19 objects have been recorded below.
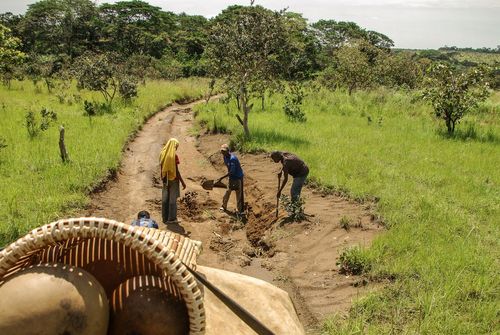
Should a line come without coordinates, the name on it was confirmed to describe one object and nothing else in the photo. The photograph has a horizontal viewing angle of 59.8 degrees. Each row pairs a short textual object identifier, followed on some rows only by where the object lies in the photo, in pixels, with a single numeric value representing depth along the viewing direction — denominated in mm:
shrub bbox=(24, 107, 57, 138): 11672
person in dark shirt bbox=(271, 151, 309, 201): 7469
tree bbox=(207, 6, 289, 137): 12656
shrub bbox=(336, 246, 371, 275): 5660
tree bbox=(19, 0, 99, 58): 39375
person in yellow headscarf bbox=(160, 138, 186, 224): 7406
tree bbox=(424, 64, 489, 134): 14055
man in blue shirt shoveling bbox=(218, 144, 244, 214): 8234
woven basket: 1555
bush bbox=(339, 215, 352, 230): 7030
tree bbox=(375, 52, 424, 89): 29069
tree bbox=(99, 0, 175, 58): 42188
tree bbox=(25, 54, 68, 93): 24141
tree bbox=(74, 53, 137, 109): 17536
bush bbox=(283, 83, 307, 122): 15381
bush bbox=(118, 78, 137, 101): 18594
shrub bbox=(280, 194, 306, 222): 7461
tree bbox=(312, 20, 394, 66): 55406
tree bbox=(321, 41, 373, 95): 22938
